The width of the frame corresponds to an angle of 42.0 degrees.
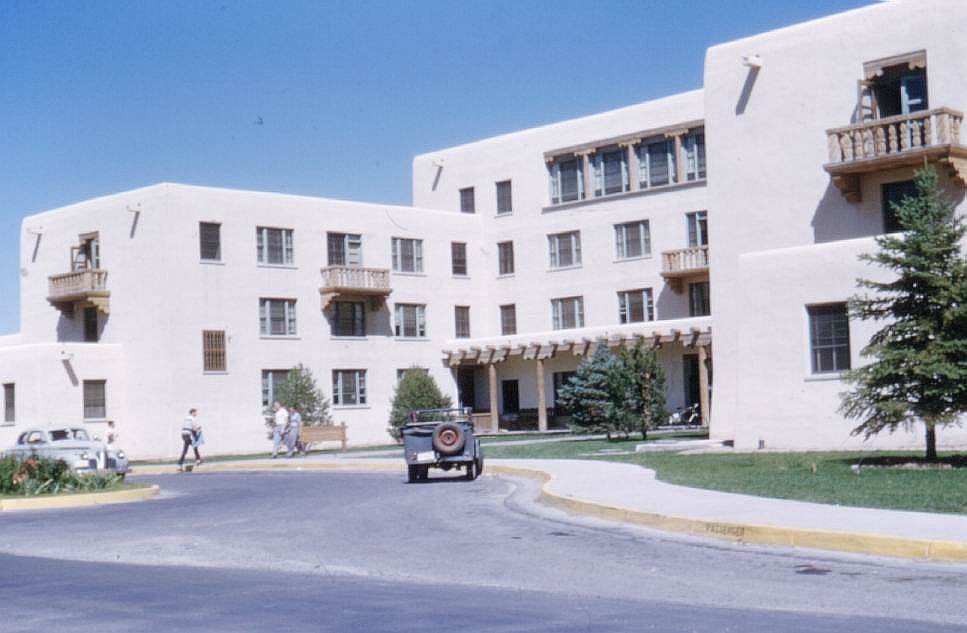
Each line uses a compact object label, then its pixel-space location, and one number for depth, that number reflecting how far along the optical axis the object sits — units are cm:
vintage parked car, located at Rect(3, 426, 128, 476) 2841
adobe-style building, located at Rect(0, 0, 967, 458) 2942
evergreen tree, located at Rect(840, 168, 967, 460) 1969
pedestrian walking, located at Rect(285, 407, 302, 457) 4028
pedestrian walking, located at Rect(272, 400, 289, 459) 4041
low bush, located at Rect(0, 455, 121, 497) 2375
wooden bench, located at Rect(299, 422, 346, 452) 4284
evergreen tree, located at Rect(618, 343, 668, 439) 3666
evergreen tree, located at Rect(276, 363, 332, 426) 4794
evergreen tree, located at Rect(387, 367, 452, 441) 4912
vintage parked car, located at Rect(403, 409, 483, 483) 2438
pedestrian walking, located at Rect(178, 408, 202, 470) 3556
